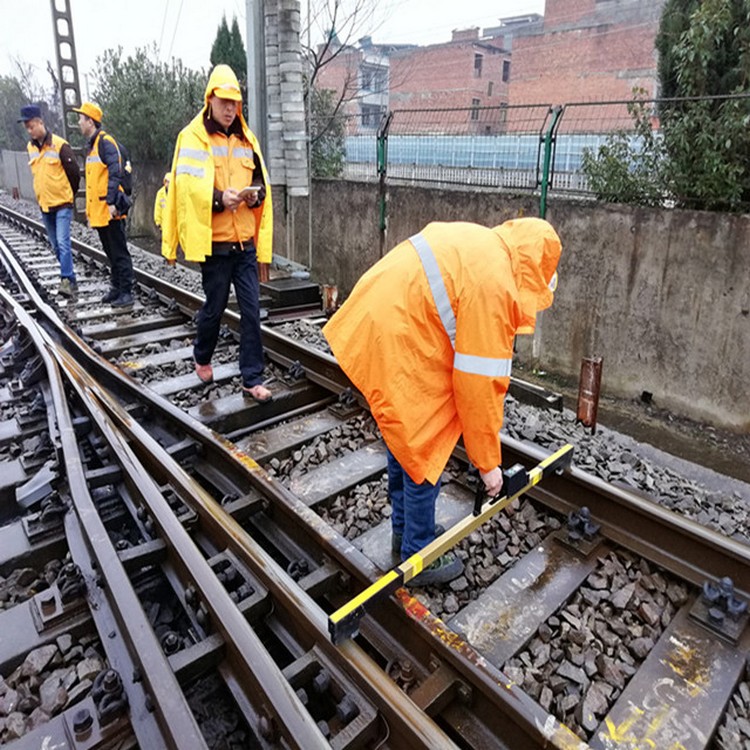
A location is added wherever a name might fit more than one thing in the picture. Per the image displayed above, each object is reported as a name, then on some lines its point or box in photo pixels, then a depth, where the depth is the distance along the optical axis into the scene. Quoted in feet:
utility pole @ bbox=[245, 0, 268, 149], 28.68
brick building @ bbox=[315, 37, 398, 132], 113.74
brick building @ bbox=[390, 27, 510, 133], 158.20
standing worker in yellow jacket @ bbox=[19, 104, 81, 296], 26.14
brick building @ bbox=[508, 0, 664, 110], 119.24
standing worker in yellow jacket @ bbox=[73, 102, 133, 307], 23.26
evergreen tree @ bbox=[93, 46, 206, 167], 56.54
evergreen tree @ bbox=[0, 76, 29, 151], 121.29
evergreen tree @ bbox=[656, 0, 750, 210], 20.74
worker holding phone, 13.52
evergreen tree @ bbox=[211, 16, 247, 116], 54.75
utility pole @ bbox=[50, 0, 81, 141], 64.69
